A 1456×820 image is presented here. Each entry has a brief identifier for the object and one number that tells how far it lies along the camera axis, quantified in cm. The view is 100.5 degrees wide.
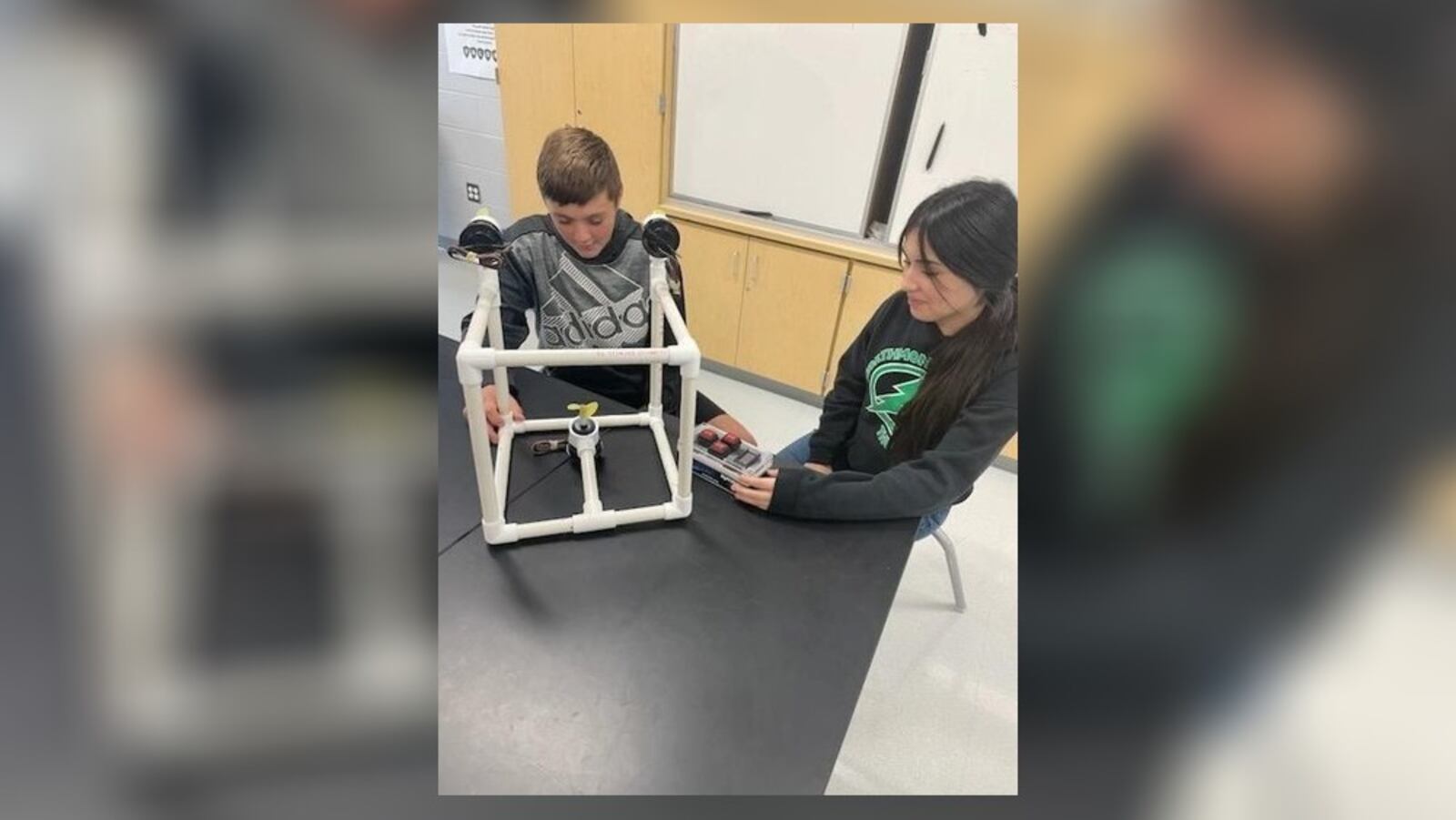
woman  64
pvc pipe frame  61
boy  87
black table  54
